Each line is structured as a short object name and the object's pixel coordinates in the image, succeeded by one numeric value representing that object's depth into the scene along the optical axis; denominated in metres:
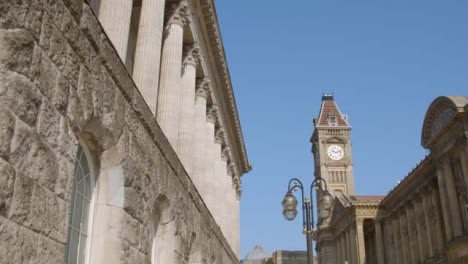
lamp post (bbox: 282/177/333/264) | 14.77
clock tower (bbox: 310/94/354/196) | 102.88
